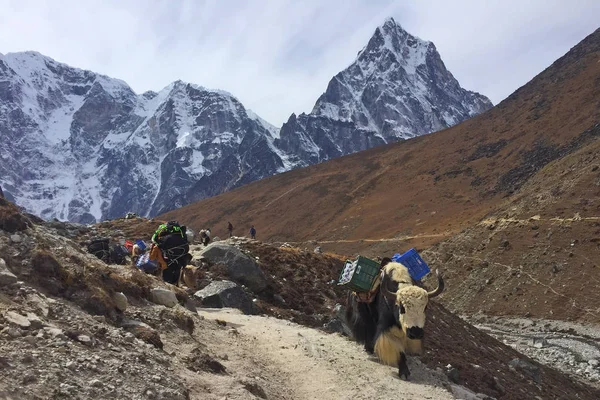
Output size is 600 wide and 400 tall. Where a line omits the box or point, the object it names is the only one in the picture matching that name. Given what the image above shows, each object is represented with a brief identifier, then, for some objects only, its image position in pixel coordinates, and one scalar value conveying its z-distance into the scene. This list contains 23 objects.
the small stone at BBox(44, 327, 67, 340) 5.71
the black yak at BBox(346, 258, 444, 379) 8.55
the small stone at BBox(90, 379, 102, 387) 5.27
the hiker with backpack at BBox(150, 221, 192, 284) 12.65
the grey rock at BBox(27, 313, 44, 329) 5.70
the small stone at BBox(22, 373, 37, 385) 4.72
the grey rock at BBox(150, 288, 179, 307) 9.53
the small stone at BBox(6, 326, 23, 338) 5.31
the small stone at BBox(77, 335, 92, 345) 5.95
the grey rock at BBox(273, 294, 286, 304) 15.47
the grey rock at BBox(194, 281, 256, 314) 13.23
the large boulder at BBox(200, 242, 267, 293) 15.71
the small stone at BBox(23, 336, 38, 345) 5.34
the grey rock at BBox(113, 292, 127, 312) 7.76
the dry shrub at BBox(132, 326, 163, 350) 7.17
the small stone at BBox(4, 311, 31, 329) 5.52
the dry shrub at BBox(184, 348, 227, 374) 7.14
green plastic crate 10.31
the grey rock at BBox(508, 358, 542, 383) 14.46
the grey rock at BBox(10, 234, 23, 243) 7.34
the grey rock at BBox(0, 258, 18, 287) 6.30
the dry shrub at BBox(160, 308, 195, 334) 8.68
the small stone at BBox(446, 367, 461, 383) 10.27
